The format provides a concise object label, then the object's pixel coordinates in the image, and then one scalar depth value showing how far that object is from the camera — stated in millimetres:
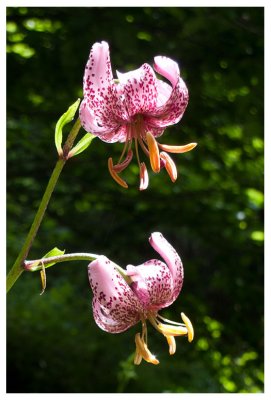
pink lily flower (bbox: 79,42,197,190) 323
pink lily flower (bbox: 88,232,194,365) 322
